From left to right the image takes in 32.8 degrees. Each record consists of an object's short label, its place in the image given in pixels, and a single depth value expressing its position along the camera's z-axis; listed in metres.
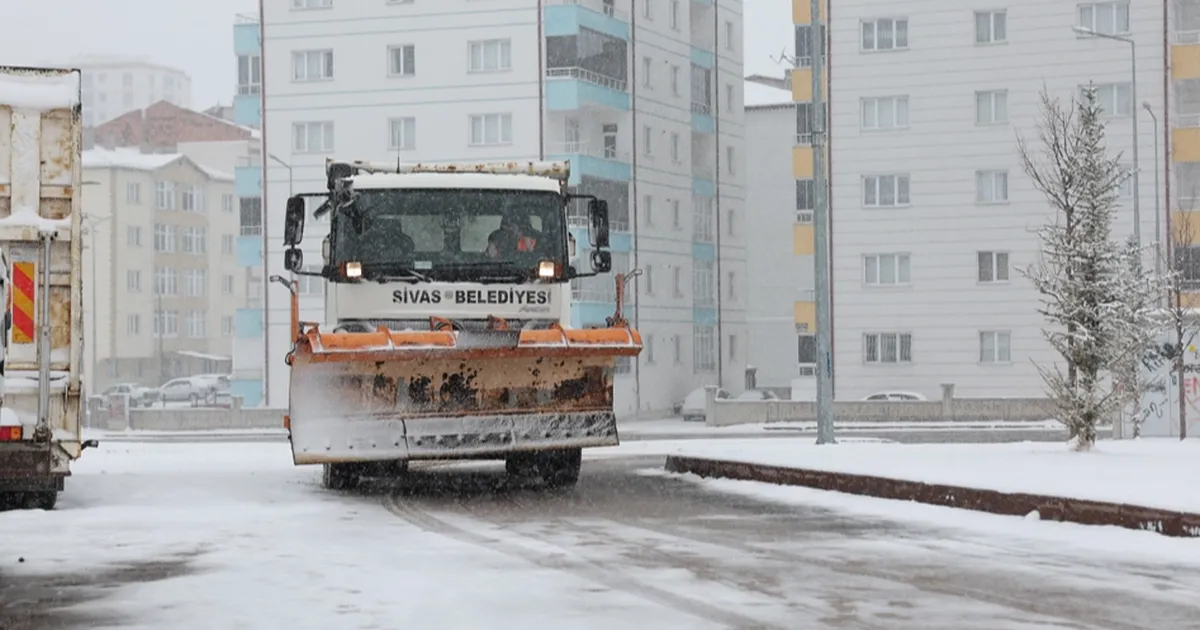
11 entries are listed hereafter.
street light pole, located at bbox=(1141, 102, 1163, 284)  60.81
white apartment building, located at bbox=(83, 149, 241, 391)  115.94
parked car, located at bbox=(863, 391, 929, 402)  63.16
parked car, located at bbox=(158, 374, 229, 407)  103.25
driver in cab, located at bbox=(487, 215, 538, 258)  19.20
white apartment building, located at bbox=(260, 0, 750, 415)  72.75
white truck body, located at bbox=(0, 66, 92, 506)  16.58
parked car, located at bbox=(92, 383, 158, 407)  97.45
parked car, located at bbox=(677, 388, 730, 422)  70.19
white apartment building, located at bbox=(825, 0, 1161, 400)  64.75
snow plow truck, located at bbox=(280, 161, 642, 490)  18.02
